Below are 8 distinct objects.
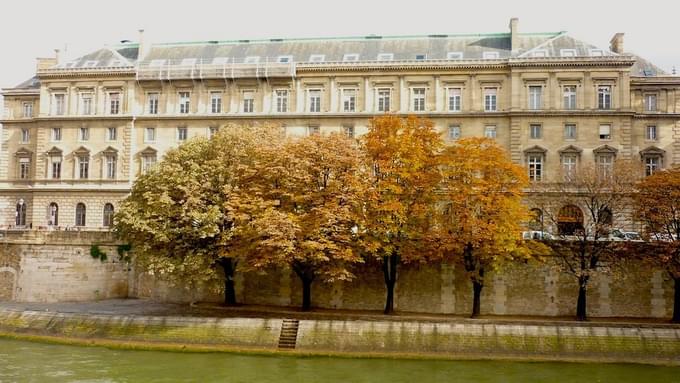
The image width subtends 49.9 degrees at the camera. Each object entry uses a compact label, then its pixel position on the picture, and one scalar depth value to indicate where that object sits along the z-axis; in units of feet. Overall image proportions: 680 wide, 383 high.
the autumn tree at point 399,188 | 131.23
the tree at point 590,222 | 133.90
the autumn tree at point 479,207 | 130.72
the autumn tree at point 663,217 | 127.85
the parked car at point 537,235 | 140.35
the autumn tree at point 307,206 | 125.90
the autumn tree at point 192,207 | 134.51
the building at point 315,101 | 197.57
